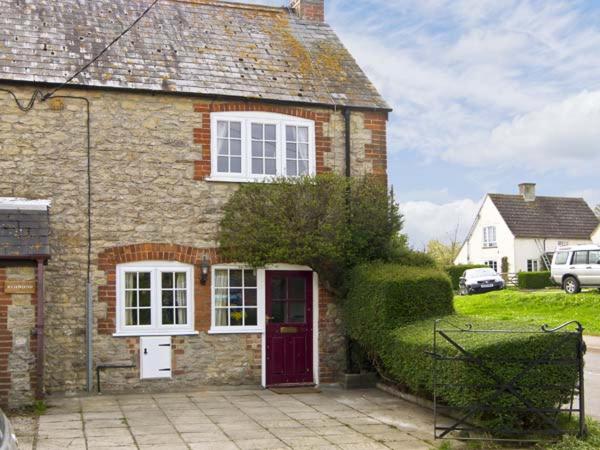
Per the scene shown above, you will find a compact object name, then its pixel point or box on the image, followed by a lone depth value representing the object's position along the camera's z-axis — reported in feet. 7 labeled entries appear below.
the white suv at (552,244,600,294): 94.94
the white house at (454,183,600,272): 165.78
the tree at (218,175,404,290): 42.70
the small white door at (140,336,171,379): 43.24
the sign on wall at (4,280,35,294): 37.47
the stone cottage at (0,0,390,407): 42.19
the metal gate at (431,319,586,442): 30.53
